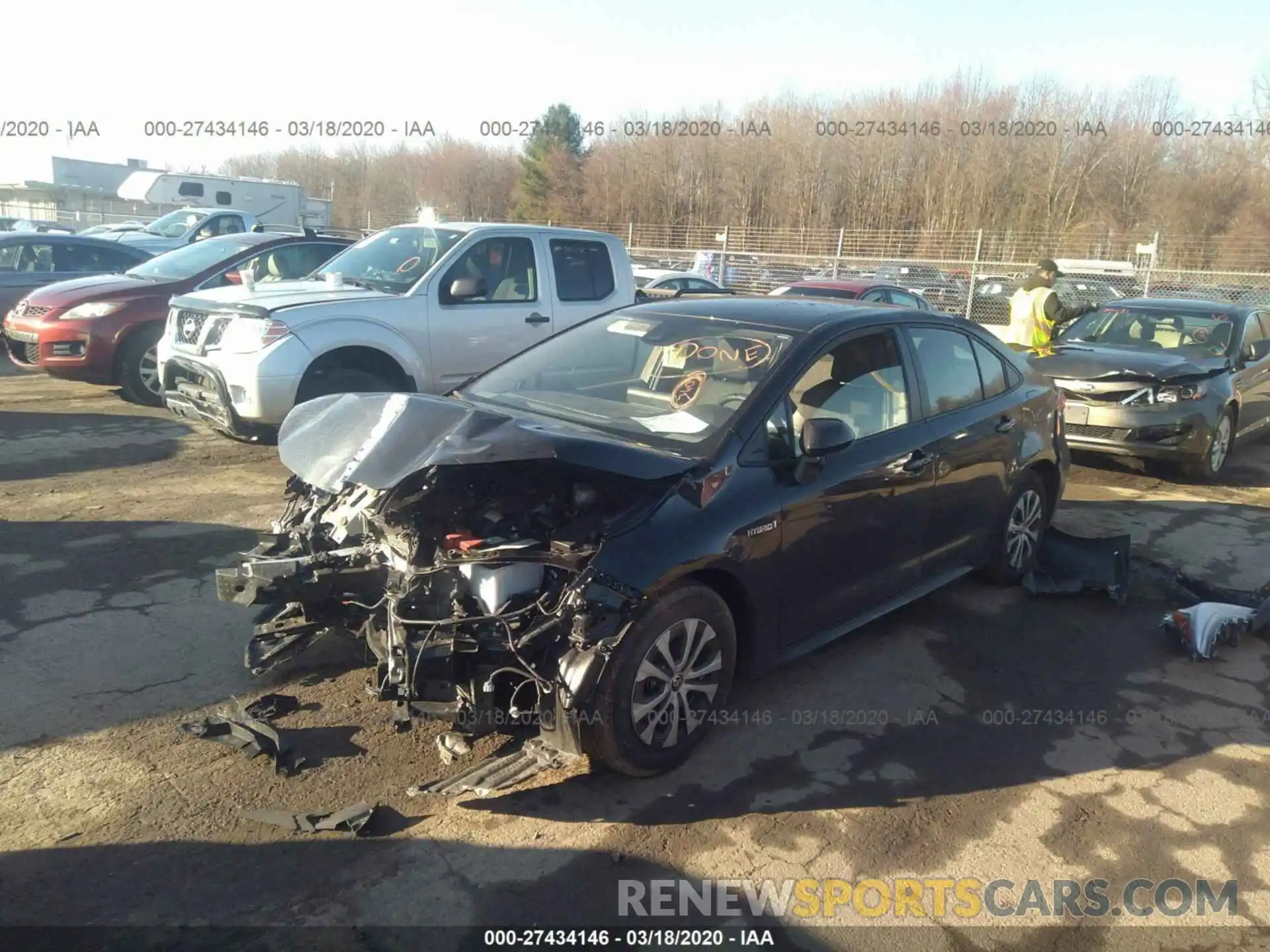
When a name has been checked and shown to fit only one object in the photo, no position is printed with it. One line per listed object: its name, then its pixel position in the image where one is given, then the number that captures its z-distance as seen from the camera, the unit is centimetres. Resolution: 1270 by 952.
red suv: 921
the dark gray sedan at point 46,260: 1191
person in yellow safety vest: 984
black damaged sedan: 326
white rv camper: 2850
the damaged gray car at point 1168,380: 812
